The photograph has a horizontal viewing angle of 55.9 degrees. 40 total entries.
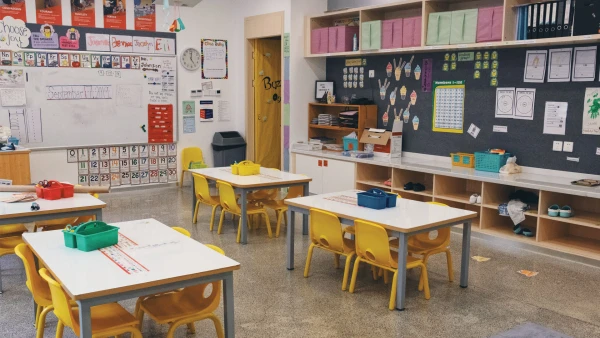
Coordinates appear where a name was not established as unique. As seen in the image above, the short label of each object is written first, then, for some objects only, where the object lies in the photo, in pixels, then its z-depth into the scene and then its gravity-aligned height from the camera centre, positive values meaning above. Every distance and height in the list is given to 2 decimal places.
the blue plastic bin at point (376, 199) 4.55 -0.85
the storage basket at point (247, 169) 6.27 -0.85
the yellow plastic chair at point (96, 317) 2.82 -1.20
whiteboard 7.72 -0.20
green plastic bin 3.26 -0.84
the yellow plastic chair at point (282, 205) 6.08 -1.22
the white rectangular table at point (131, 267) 2.68 -0.92
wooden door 9.28 -0.11
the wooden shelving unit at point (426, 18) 5.57 +0.96
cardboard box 7.34 -0.63
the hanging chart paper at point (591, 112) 5.51 -0.16
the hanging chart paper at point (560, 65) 5.67 +0.30
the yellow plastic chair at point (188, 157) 9.12 -1.05
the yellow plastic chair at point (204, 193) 6.29 -1.14
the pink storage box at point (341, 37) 7.70 +0.76
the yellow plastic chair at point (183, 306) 3.08 -1.22
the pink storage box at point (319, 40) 7.99 +0.74
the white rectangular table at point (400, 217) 4.03 -0.93
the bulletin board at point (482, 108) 5.72 -0.16
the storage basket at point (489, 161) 6.14 -0.72
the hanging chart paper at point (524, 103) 6.05 -0.09
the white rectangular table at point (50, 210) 4.13 -0.89
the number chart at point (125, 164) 8.32 -1.11
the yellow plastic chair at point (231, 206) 5.83 -1.19
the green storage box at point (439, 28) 6.32 +0.74
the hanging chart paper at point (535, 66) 5.88 +0.30
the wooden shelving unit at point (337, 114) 7.75 -0.35
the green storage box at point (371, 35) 7.18 +0.74
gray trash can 9.30 -0.92
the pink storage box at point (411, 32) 6.68 +0.73
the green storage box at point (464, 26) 6.07 +0.73
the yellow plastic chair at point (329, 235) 4.41 -1.13
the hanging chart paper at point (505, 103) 6.24 -0.09
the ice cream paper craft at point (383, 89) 7.67 +0.06
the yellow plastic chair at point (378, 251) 4.04 -1.15
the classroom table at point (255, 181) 5.74 -0.92
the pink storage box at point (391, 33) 6.91 +0.74
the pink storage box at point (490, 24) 5.80 +0.73
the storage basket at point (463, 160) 6.48 -0.75
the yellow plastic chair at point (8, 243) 4.26 -1.18
